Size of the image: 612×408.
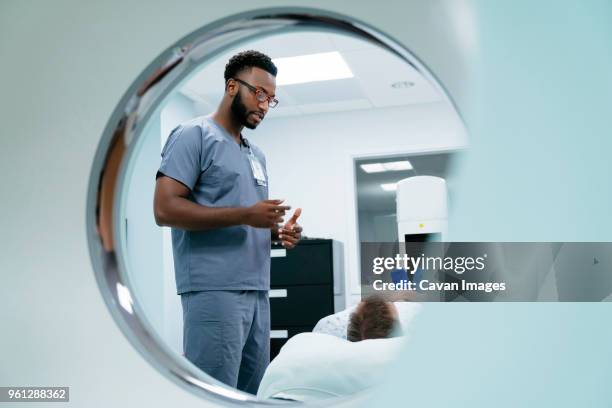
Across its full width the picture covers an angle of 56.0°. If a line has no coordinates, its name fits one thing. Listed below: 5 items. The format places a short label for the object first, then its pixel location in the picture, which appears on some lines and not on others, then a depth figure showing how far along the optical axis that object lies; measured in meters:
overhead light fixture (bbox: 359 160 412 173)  4.52
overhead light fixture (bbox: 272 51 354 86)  3.09
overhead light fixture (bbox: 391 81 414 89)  3.39
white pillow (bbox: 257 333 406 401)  0.91
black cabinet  3.30
